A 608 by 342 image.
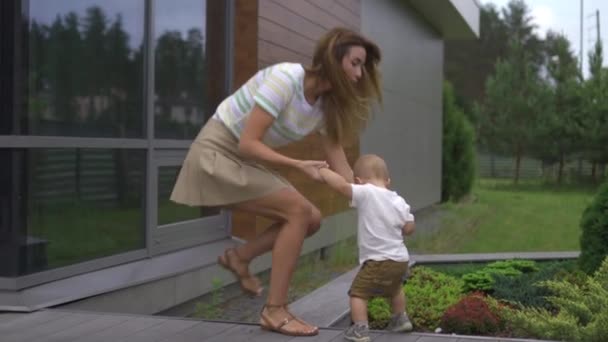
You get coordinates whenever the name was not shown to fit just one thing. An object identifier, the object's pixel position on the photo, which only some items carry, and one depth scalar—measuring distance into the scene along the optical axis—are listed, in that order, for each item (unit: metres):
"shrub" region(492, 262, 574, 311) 5.30
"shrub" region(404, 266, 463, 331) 4.91
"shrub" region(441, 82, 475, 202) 21.27
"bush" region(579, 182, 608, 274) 5.64
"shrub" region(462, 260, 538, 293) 5.86
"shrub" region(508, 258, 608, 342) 4.03
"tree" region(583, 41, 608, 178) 29.72
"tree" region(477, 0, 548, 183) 32.72
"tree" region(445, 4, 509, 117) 57.25
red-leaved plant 4.52
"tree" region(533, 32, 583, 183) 31.17
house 4.86
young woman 3.98
